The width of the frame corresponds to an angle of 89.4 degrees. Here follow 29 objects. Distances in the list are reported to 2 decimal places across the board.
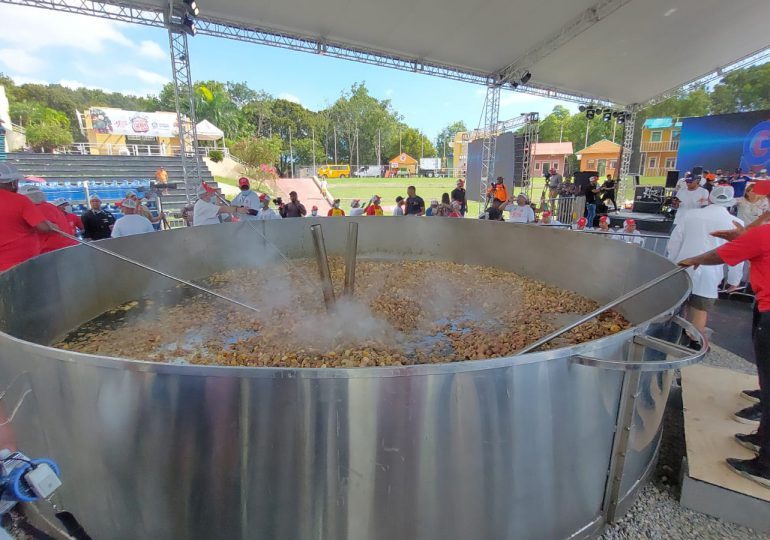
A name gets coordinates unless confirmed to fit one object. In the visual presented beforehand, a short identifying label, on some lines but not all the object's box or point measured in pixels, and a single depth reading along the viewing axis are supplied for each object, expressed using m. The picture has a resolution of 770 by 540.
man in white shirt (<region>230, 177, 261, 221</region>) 6.16
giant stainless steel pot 1.11
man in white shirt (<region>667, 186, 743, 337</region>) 2.89
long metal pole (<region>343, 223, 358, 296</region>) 3.19
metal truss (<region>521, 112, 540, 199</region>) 10.17
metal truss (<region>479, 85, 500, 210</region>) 9.83
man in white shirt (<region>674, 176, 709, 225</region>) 5.20
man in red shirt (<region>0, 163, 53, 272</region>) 2.57
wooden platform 1.57
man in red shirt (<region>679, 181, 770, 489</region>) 1.59
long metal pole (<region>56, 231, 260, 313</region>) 2.82
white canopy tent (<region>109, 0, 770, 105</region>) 6.62
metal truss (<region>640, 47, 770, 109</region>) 9.59
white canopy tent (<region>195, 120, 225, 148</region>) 21.42
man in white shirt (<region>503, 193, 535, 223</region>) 6.20
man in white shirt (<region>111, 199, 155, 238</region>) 4.04
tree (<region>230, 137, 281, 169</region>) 26.95
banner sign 24.41
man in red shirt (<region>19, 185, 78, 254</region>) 3.08
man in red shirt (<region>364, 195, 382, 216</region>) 7.35
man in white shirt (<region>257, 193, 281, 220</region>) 6.72
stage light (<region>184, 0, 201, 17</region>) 5.95
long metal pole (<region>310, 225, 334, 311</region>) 3.05
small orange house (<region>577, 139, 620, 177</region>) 34.84
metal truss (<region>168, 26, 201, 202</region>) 6.49
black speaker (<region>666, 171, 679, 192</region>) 12.33
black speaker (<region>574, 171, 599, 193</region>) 12.30
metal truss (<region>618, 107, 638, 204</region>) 12.48
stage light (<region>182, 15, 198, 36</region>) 6.28
